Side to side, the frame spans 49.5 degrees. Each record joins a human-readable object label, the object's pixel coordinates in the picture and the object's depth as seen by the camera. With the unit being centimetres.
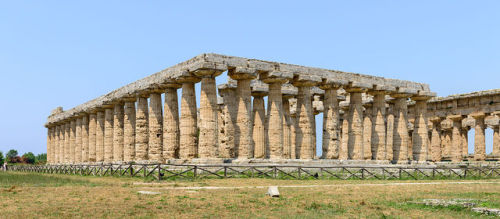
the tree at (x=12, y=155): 11774
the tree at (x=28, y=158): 11998
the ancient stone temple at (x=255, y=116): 3794
